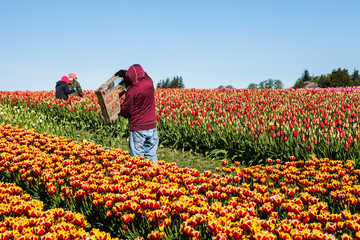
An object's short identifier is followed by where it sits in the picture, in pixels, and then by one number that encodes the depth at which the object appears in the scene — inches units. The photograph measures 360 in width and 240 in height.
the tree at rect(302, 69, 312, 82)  3806.6
